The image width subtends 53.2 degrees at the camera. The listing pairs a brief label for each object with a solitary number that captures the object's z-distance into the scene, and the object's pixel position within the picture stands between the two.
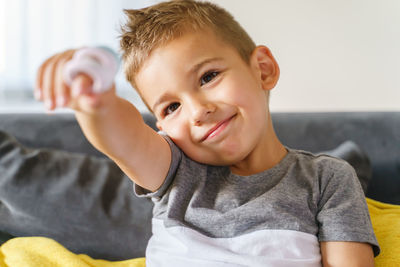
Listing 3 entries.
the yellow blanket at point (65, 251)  0.86
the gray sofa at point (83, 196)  1.11
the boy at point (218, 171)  0.74
